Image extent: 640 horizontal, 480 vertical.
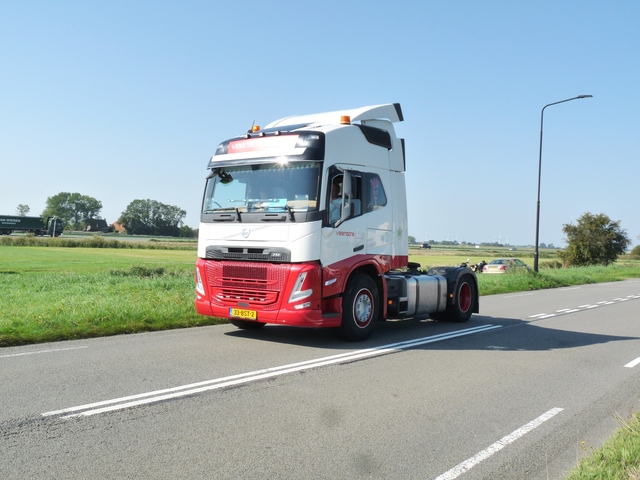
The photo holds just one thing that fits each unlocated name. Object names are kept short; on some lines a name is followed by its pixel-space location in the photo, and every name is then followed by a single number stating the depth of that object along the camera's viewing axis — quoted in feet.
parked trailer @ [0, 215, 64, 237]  299.17
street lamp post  100.07
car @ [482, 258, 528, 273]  110.63
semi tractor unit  29.27
